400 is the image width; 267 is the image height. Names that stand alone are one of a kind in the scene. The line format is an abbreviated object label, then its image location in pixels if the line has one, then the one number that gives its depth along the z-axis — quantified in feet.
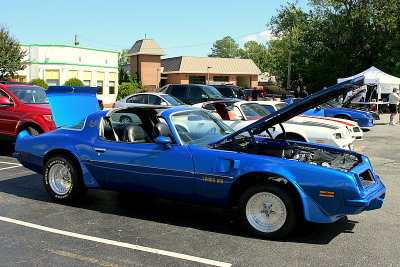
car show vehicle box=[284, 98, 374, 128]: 53.11
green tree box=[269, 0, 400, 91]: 116.78
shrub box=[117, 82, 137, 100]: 127.13
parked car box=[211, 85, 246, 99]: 73.00
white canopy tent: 86.38
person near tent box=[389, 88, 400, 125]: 65.16
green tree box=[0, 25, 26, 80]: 91.09
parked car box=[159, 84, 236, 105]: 60.90
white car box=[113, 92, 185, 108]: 51.19
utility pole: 136.24
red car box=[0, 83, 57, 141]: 32.58
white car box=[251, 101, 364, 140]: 34.91
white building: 109.40
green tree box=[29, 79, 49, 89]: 96.68
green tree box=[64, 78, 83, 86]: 102.95
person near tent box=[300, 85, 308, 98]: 80.31
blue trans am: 14.70
